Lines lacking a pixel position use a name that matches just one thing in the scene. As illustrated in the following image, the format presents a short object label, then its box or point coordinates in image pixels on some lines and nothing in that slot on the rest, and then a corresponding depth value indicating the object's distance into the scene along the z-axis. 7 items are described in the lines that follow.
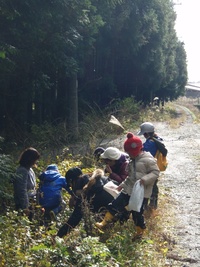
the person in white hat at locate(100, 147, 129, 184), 6.66
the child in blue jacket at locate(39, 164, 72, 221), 6.53
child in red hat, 5.91
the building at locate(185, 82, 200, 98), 89.53
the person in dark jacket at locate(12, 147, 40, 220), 6.02
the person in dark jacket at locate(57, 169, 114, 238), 5.74
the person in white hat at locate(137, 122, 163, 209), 7.27
